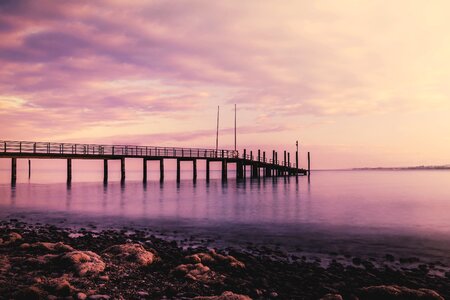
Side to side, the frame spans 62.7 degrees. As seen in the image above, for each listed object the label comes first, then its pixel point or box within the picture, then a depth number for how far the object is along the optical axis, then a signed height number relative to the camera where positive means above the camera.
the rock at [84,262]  7.52 -2.34
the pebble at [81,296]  6.10 -2.38
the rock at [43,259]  7.96 -2.34
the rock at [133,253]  8.62 -2.44
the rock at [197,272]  7.52 -2.49
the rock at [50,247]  9.23 -2.39
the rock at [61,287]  6.29 -2.33
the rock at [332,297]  6.51 -2.52
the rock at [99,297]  6.18 -2.42
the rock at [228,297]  6.19 -2.42
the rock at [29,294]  5.93 -2.29
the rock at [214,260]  8.71 -2.56
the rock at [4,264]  7.49 -2.38
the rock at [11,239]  10.22 -2.49
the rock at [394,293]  6.98 -2.65
